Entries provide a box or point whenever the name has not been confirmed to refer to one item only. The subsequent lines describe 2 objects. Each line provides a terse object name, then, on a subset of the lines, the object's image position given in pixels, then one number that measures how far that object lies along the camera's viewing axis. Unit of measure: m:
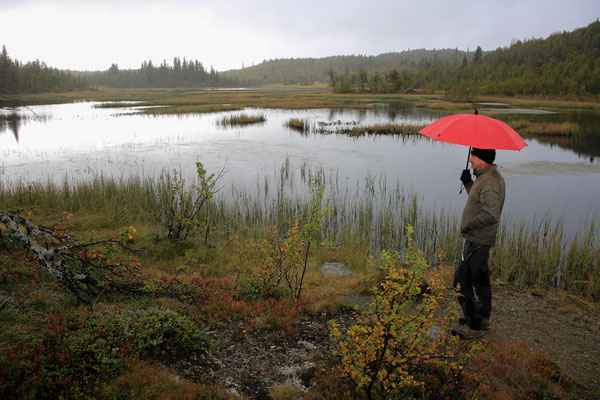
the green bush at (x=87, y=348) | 2.73
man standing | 4.32
